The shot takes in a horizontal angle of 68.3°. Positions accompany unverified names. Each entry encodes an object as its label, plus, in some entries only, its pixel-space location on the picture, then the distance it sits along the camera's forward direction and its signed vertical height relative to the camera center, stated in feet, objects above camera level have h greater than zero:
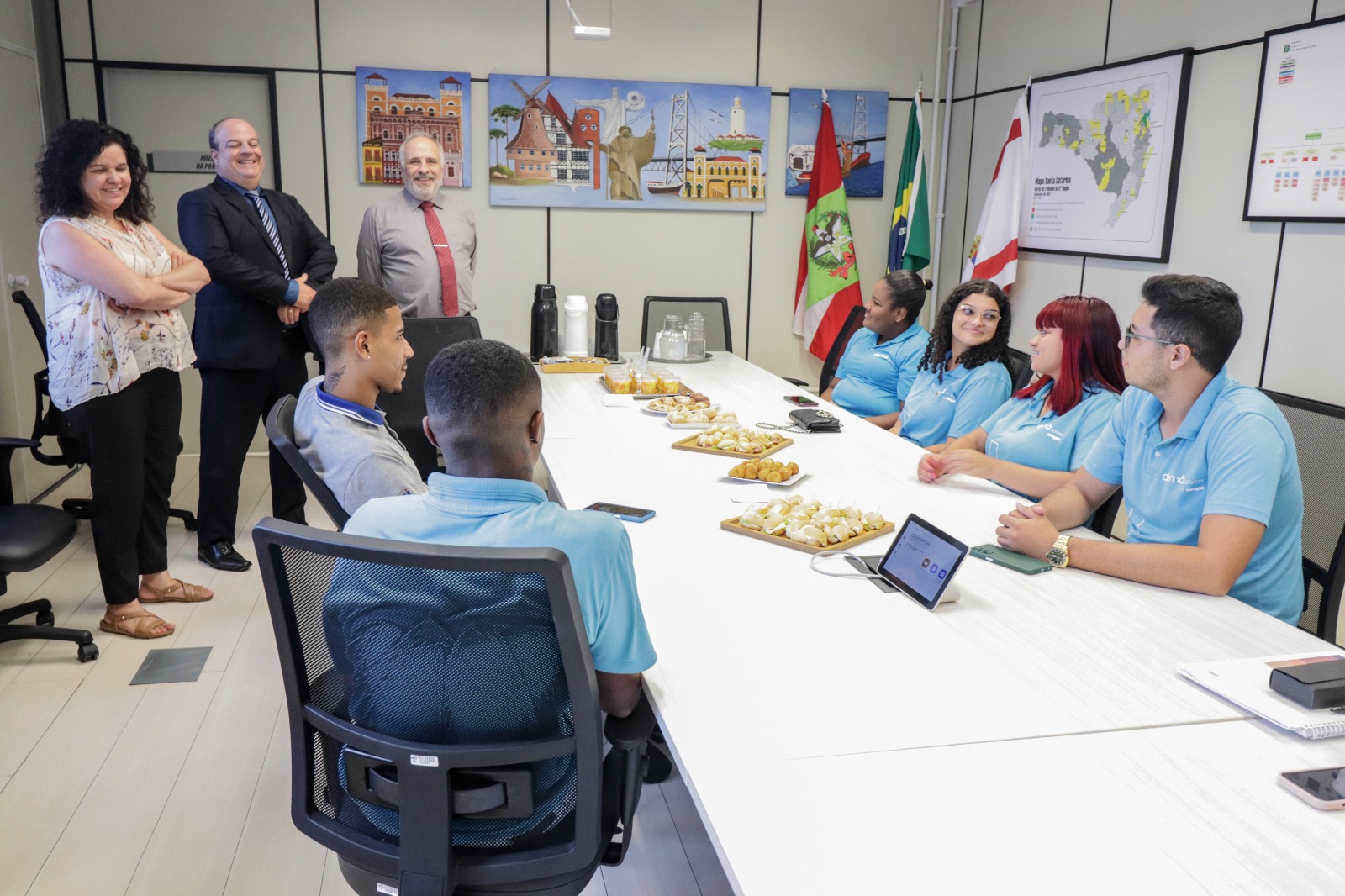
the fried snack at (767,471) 8.36 -1.89
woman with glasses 10.64 -1.29
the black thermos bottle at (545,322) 15.55 -1.28
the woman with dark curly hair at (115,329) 9.47 -0.96
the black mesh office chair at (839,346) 14.87 -1.53
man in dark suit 11.79 -0.92
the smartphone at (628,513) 7.32 -1.98
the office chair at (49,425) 12.48 -2.44
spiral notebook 4.37 -2.02
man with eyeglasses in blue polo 6.07 -1.42
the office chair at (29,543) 8.87 -2.81
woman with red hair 8.48 -1.30
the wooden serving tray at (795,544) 6.78 -2.01
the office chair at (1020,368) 10.45 -1.26
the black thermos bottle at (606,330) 15.57 -1.38
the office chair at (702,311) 16.71 -1.20
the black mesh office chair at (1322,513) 6.77 -1.77
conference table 3.53 -2.09
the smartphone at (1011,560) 6.45 -2.02
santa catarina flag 18.51 -0.13
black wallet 10.63 -1.86
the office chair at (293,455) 6.11 -1.33
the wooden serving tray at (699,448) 9.34 -1.93
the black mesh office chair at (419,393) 12.00 -1.87
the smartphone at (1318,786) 3.81 -2.04
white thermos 15.28 -1.36
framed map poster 13.19 +1.32
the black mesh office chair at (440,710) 3.83 -1.96
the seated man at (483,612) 3.97 -1.50
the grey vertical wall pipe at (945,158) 18.61 +1.71
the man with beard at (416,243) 13.98 -0.09
